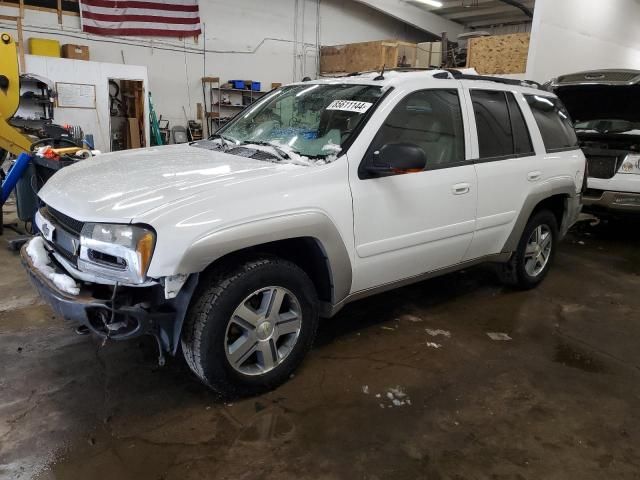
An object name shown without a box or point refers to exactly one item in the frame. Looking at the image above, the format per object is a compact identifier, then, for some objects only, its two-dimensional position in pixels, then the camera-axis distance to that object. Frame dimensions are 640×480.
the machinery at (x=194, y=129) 11.48
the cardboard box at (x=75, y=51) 9.21
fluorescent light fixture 13.41
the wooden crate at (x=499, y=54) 8.91
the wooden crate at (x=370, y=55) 11.79
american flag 9.88
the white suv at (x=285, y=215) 2.11
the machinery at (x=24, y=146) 4.52
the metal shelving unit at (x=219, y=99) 11.85
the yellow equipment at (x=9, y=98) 5.48
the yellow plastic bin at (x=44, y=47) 8.88
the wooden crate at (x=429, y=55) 12.03
